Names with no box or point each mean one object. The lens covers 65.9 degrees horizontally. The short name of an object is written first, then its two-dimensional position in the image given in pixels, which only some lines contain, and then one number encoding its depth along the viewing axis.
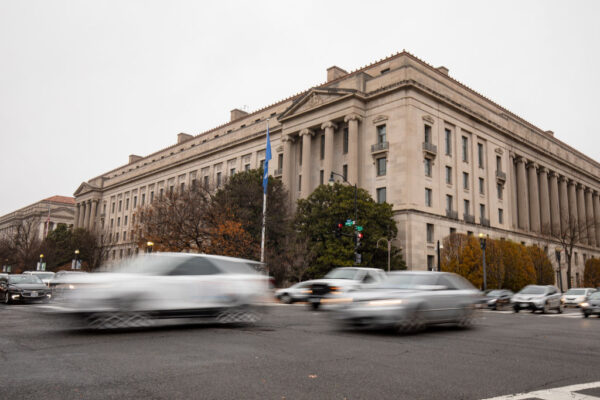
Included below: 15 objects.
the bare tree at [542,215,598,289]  57.56
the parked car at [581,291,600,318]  21.55
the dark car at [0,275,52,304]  21.16
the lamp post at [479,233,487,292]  35.50
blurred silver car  11.01
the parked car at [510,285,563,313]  24.80
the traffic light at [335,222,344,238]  33.62
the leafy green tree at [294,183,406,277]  39.00
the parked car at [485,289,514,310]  29.28
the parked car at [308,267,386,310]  18.83
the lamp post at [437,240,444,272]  40.09
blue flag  36.53
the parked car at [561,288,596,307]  29.98
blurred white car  9.88
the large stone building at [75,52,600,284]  47.09
